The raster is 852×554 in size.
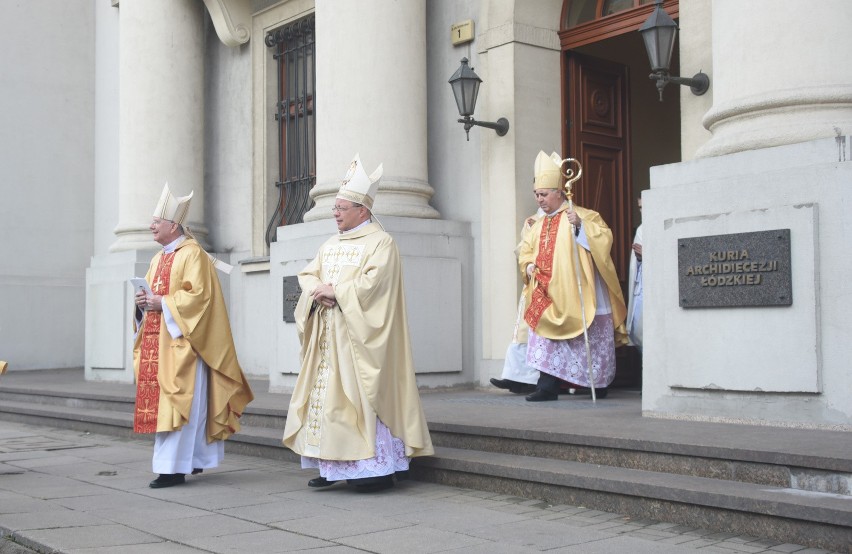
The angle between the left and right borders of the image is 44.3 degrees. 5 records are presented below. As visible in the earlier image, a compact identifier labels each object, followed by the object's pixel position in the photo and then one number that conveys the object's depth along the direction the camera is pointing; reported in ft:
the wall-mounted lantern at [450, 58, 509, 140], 34.35
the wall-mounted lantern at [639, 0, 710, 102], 27.30
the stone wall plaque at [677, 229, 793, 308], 22.08
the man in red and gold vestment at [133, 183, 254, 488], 24.18
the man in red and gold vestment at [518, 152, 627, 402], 31.04
